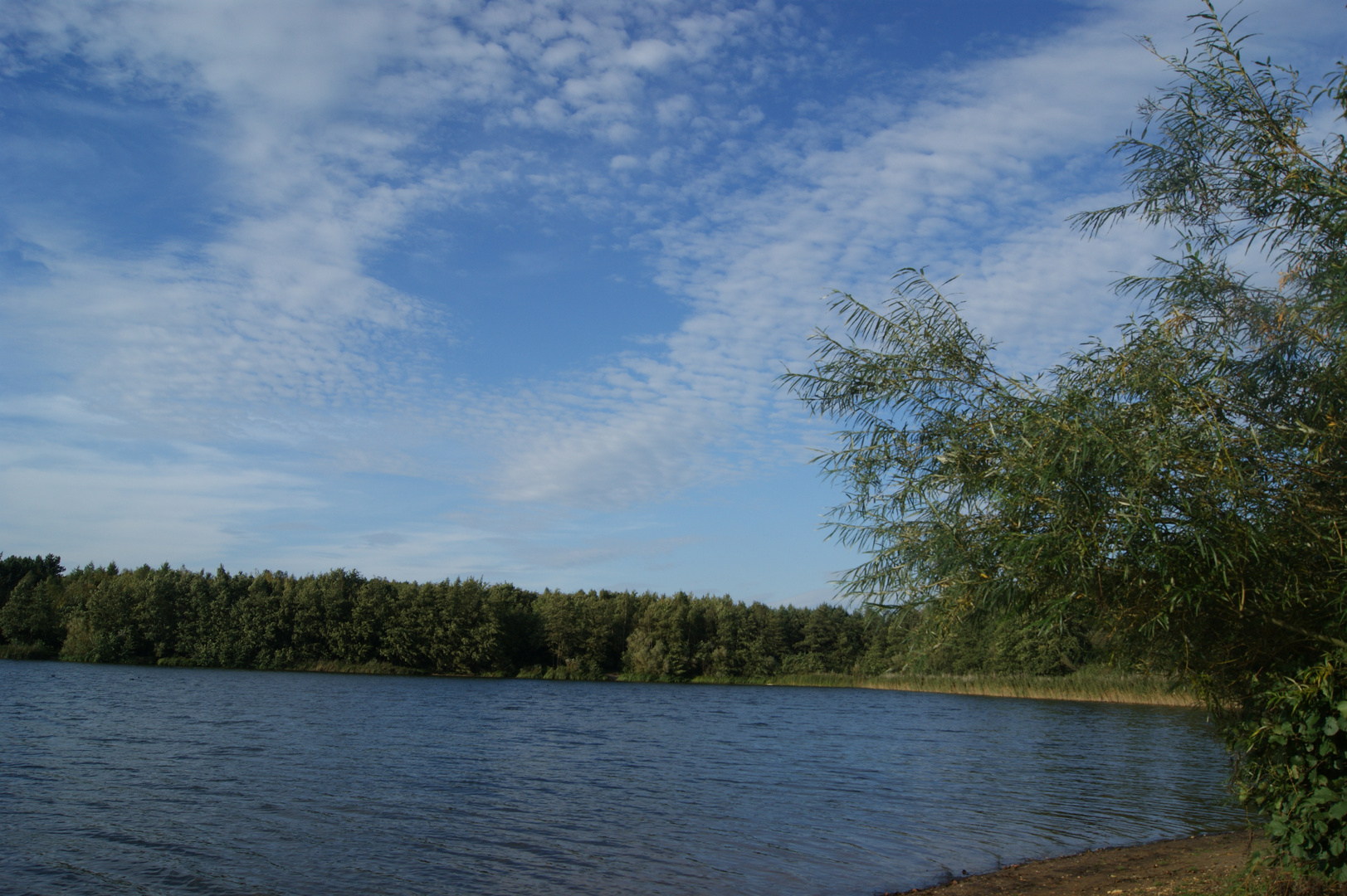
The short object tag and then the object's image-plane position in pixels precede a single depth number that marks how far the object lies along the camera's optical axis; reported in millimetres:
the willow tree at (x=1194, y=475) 6508
